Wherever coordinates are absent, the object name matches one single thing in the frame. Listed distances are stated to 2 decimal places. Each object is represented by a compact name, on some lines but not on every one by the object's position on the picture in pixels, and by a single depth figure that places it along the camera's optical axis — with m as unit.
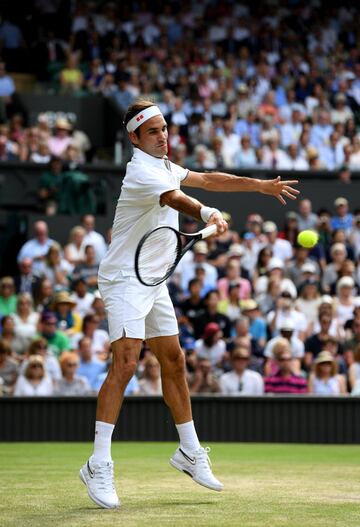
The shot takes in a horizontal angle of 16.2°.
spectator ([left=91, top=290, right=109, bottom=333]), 15.28
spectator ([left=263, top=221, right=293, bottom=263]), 17.36
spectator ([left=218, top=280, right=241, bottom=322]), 15.97
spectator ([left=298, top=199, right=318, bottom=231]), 18.39
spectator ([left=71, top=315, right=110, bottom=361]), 14.59
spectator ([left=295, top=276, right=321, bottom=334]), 15.80
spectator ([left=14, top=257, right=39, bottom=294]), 16.46
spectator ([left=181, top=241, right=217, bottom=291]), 16.59
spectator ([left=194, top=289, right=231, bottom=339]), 15.45
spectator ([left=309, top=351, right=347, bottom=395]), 13.66
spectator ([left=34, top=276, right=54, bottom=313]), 15.73
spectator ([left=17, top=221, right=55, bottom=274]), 16.92
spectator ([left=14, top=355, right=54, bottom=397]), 13.49
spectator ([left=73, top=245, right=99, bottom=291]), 16.52
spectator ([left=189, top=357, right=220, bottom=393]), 13.70
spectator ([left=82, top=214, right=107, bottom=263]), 17.00
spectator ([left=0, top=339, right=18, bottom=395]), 13.92
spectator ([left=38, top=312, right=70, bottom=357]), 14.65
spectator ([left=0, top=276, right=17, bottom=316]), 15.70
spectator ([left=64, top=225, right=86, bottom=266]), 16.92
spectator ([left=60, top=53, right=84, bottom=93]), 21.33
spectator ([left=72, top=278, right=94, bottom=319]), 15.77
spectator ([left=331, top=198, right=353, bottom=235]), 18.39
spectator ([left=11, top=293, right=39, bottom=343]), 14.95
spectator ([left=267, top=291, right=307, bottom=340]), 15.30
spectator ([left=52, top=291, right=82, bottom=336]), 15.32
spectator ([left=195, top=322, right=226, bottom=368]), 14.55
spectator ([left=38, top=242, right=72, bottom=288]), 16.47
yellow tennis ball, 7.61
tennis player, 6.68
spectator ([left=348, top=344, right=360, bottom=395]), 13.84
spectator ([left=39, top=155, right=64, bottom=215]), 18.22
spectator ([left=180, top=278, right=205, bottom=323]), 15.69
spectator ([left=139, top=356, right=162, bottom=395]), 13.71
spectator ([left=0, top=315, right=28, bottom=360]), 14.72
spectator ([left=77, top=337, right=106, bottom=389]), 14.10
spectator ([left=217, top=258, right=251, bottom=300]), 16.27
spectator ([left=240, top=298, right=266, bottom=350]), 15.23
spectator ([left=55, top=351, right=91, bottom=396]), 13.74
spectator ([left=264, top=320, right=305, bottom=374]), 13.84
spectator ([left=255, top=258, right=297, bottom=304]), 16.17
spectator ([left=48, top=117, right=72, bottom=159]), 19.25
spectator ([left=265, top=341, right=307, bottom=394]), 13.52
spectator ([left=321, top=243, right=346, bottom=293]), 17.06
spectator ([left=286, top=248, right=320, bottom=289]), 16.75
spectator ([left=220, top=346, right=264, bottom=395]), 13.62
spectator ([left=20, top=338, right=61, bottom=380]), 13.79
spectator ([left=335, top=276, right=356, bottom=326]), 15.91
